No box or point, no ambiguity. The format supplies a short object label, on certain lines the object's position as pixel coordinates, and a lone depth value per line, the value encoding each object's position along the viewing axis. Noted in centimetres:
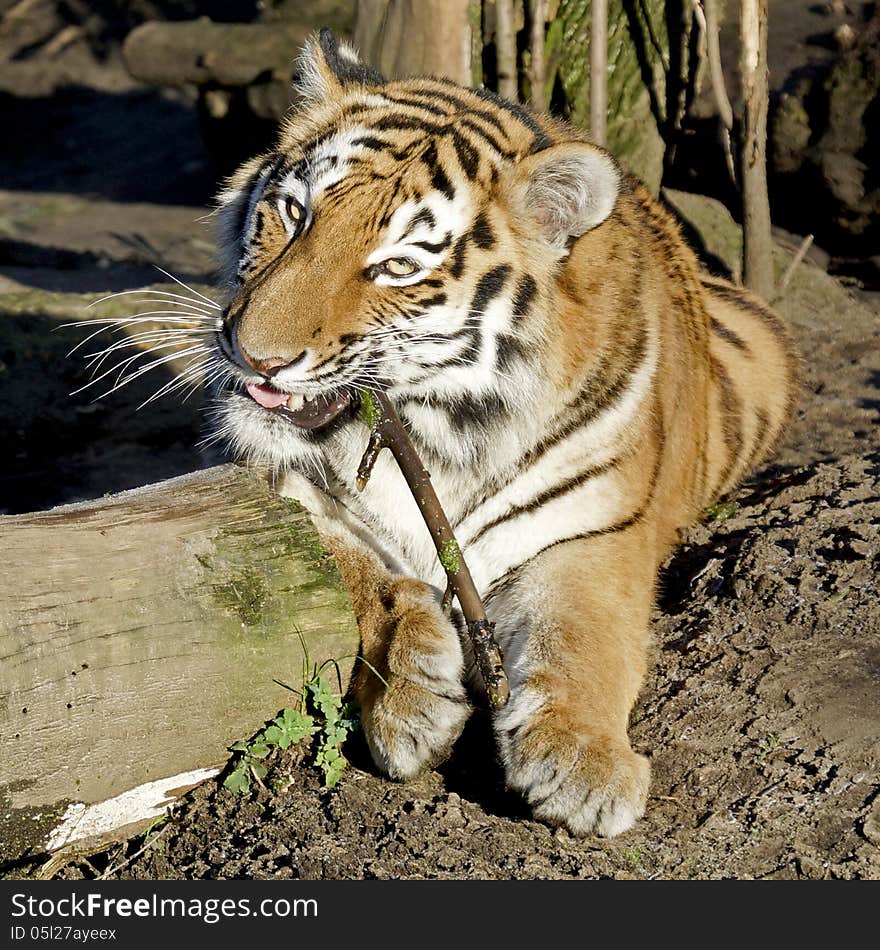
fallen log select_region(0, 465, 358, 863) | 521
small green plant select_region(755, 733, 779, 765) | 579
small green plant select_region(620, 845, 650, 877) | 519
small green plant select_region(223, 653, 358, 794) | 585
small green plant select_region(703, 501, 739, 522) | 826
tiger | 579
